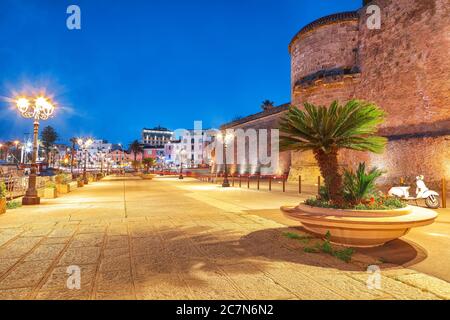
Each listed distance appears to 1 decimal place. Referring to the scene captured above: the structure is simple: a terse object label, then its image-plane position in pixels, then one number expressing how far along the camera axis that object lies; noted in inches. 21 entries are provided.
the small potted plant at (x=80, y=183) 876.5
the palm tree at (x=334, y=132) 204.8
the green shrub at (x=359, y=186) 202.5
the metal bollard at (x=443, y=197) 390.0
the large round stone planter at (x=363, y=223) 168.6
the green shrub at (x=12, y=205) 391.8
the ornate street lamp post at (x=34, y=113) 432.3
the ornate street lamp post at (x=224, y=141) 819.6
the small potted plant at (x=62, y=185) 626.8
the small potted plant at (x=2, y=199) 339.6
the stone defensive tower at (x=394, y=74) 598.9
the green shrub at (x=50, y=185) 551.5
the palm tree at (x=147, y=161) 2138.3
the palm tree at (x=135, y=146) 3213.6
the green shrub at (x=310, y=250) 179.7
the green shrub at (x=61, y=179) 637.9
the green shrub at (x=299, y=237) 210.2
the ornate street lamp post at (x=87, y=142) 1198.9
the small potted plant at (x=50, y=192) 532.4
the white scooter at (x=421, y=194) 388.5
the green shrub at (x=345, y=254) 162.9
